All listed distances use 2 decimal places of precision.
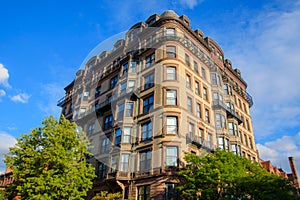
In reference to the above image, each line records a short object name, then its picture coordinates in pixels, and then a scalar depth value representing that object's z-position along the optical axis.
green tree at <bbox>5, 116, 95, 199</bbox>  19.59
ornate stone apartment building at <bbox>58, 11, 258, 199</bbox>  25.34
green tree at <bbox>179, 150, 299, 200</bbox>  17.28
